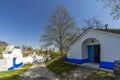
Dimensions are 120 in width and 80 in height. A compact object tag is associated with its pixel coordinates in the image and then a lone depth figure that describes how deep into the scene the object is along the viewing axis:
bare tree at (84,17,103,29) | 17.24
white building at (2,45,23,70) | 11.02
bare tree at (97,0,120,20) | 6.20
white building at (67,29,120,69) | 5.86
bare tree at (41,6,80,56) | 13.43
